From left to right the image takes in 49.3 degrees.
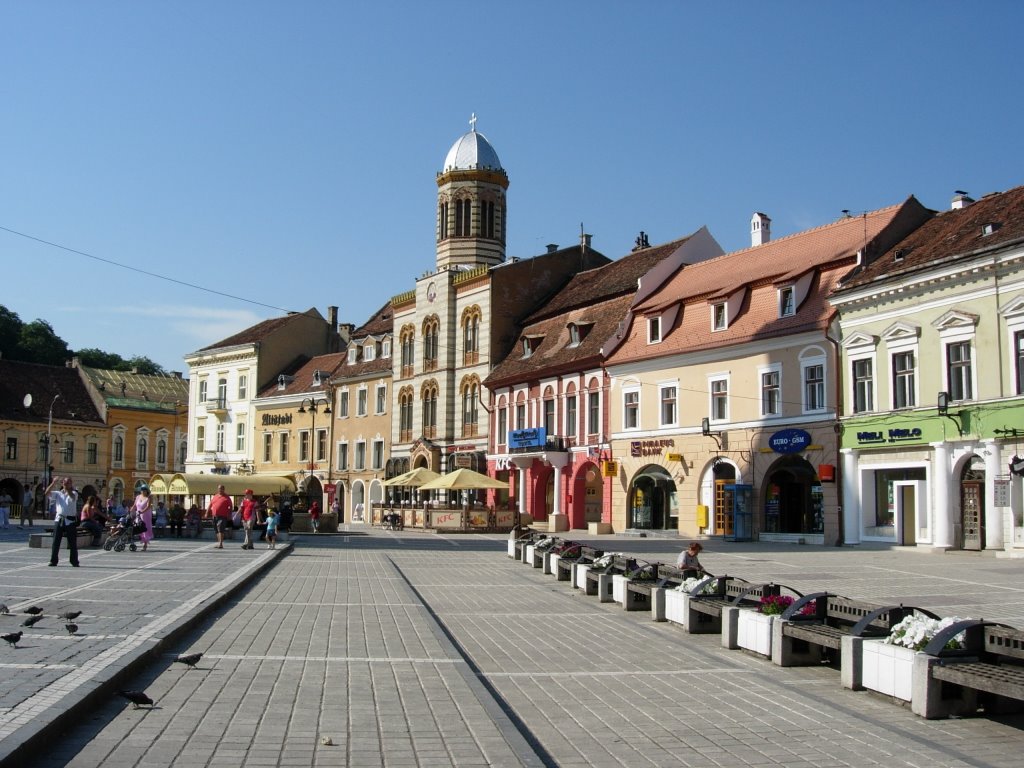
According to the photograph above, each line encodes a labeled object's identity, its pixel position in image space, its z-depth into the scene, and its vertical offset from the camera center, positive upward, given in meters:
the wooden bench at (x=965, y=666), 8.85 -1.32
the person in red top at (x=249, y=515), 30.89 -0.68
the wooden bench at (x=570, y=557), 21.77 -1.26
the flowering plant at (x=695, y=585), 14.61 -1.19
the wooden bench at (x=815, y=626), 11.15 -1.31
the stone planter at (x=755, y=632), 11.94 -1.48
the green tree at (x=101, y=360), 105.06 +12.37
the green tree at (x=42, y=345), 94.81 +12.29
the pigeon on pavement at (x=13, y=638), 10.13 -1.36
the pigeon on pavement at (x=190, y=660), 9.77 -1.48
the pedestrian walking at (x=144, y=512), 28.77 -0.58
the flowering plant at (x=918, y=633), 9.34 -1.13
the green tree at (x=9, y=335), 92.44 +12.78
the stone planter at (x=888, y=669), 9.33 -1.47
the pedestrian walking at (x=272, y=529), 32.44 -1.10
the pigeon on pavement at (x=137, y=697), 7.98 -1.48
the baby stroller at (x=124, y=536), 28.69 -1.20
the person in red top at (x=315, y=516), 45.16 -1.02
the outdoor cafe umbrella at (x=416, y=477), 50.78 +0.71
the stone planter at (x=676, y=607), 14.62 -1.48
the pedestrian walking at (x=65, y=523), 21.72 -0.67
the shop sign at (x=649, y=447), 43.09 +1.89
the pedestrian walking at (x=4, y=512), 46.12 -0.99
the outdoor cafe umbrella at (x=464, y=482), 46.62 +0.46
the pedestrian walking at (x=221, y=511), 31.55 -0.59
